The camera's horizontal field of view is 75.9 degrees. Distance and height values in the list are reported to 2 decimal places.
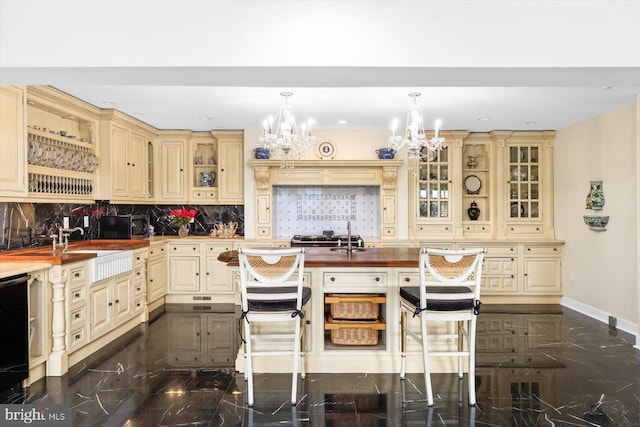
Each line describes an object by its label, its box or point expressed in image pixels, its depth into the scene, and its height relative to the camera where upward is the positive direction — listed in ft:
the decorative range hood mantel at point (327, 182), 18.80 +1.37
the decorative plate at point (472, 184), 20.12 +1.31
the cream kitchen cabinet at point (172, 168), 19.66 +2.14
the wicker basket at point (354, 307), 10.56 -2.48
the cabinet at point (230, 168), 19.56 +2.11
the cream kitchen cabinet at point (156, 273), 16.55 -2.53
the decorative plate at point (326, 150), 18.88 +2.84
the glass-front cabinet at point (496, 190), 19.26 +0.97
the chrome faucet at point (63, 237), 12.67 -0.81
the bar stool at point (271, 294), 8.87 -1.81
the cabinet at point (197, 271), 18.38 -2.64
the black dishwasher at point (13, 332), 8.99 -2.68
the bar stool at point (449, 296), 8.79 -1.86
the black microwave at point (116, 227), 16.08 -0.56
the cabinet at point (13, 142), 10.57 +1.89
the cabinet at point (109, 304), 12.09 -2.90
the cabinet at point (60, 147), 12.33 +2.20
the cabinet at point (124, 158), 15.64 +2.23
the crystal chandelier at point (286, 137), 12.33 +2.27
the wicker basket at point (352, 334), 10.62 -3.23
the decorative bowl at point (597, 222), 15.46 -0.46
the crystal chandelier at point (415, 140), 12.24 +2.16
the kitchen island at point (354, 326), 10.62 -2.95
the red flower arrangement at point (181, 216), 19.04 -0.17
